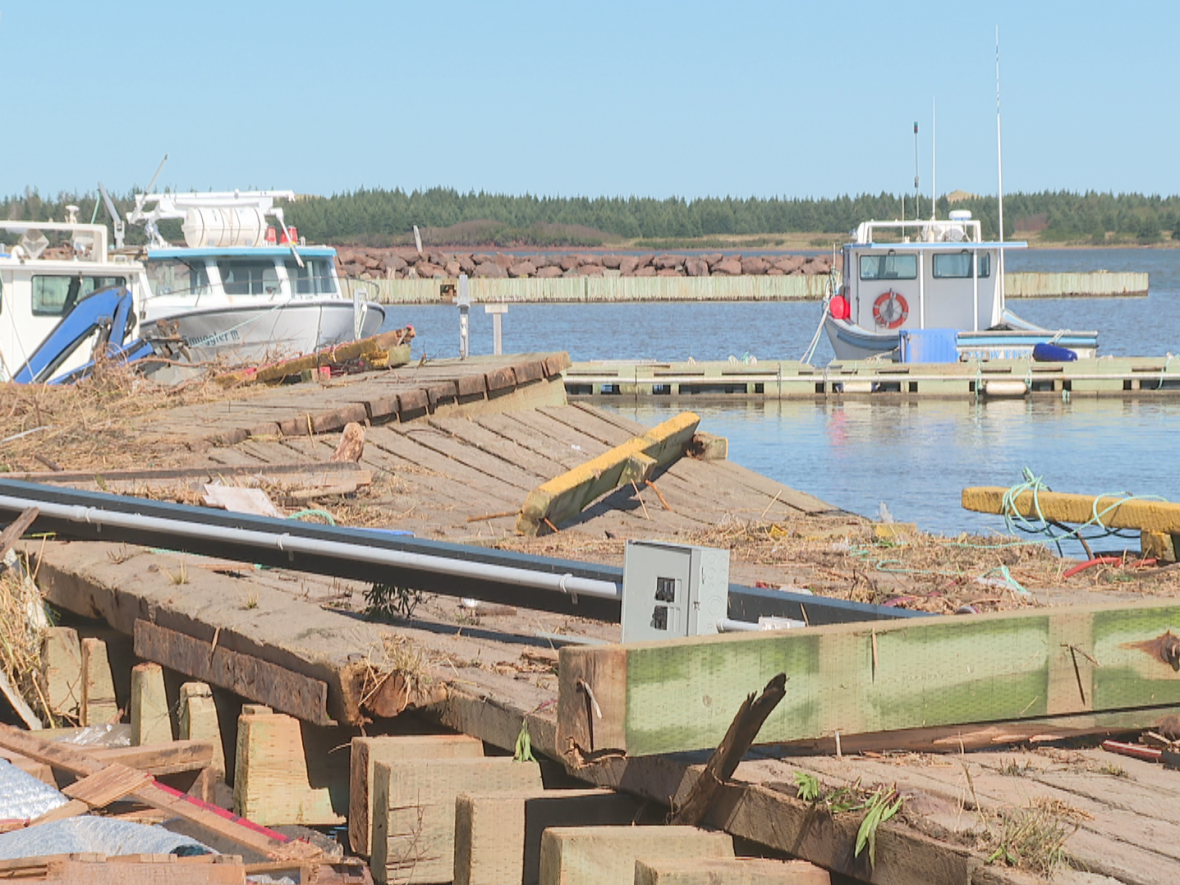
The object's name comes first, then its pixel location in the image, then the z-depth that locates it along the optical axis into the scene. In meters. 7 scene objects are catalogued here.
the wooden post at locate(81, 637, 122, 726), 13.52
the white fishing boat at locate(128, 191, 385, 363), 51.87
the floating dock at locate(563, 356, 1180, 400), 64.06
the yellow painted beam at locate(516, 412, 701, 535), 19.22
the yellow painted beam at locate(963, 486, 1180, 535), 15.84
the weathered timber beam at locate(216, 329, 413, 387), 33.03
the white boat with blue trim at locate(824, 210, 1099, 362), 67.81
